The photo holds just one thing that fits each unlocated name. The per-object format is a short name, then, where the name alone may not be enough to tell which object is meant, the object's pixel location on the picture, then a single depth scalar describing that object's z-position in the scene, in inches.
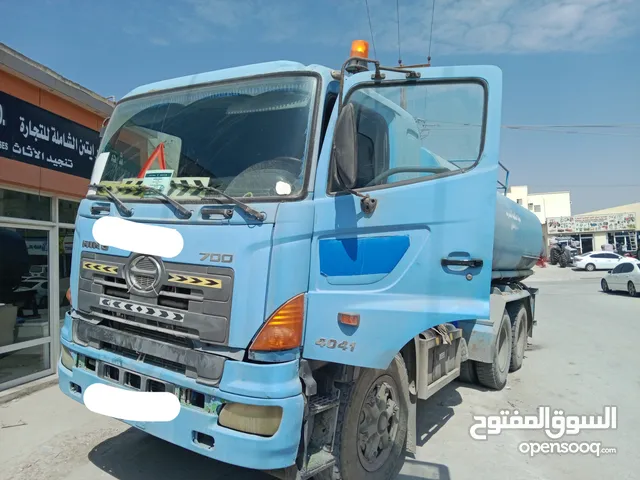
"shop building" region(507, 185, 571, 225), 2255.2
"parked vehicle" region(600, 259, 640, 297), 721.6
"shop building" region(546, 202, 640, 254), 1825.8
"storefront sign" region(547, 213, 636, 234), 1825.8
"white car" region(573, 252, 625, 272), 1327.5
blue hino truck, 106.9
